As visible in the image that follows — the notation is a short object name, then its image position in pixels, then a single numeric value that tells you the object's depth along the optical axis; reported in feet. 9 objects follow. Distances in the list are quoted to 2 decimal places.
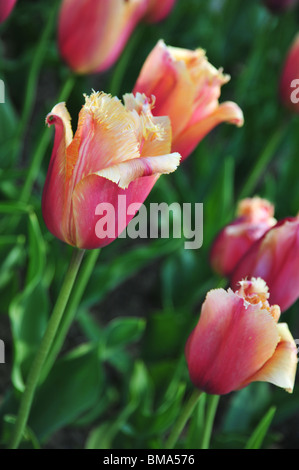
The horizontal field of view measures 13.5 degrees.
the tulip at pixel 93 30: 2.46
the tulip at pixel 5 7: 2.03
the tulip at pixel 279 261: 1.98
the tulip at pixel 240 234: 2.20
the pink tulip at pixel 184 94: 1.97
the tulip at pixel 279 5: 3.20
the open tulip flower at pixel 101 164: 1.73
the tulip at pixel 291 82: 2.75
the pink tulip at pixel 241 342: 1.82
